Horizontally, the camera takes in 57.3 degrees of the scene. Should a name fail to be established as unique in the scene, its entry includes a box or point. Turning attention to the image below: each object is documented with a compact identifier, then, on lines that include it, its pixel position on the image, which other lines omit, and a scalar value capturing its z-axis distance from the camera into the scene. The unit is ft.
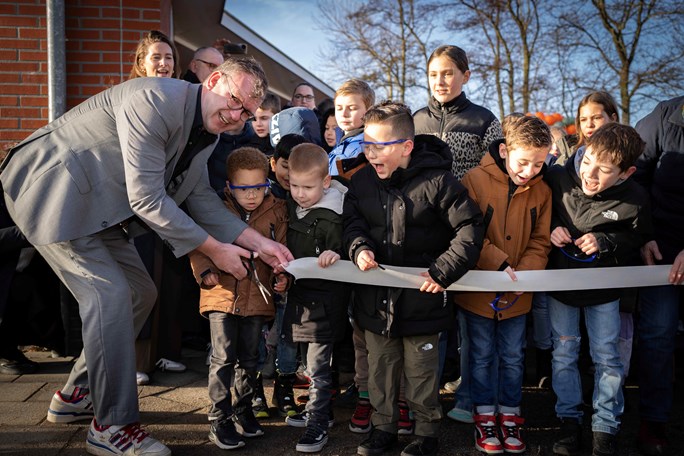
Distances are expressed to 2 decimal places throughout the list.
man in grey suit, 10.96
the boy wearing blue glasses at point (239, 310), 11.93
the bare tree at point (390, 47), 73.72
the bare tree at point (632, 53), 56.08
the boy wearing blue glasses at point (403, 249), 11.53
